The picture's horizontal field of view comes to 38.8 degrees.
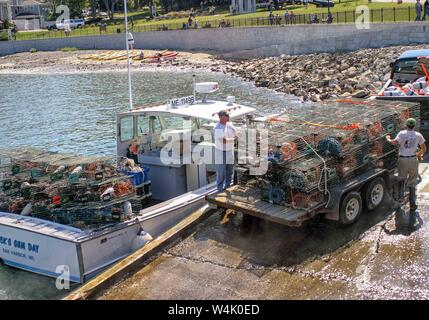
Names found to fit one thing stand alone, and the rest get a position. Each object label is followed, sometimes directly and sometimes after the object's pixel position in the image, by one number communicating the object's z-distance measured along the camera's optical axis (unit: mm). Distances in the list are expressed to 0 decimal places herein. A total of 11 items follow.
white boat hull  10031
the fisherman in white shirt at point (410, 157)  10367
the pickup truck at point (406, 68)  17438
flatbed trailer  9672
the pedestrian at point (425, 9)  40406
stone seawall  41062
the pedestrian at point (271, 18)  53250
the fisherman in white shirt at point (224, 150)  11016
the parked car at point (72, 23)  76625
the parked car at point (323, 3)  55781
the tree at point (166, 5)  89250
